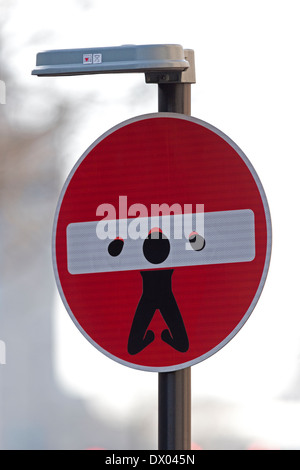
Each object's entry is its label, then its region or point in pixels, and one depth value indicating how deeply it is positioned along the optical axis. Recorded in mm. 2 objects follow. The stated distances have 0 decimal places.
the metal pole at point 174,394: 8685
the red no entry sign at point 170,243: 8609
